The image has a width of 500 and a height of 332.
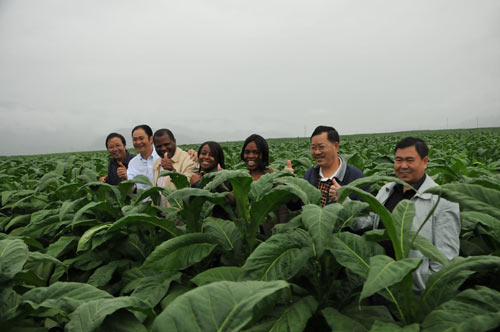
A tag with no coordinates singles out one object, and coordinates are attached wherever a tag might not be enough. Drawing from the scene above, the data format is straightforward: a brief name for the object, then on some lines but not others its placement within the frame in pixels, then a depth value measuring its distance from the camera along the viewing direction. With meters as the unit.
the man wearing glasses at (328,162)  3.13
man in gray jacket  1.95
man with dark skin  4.08
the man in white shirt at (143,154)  4.66
